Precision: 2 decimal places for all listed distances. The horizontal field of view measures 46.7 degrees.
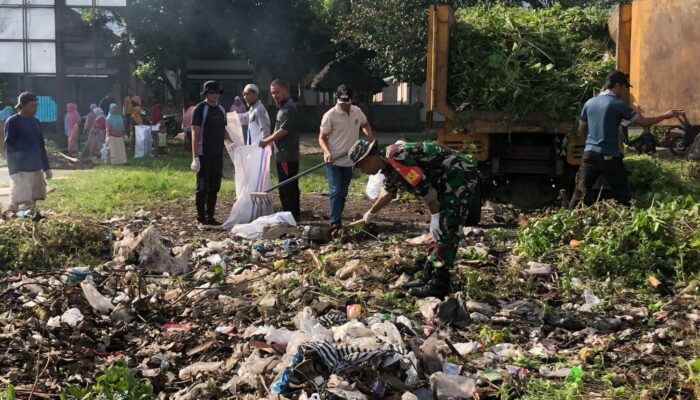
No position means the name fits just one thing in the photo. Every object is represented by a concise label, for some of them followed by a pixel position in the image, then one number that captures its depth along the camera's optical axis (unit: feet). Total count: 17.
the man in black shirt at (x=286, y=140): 30.14
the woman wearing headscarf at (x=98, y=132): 65.27
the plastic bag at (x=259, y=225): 27.81
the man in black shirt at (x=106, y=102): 70.39
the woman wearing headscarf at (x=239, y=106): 57.98
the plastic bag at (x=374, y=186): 35.27
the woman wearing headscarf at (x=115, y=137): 58.18
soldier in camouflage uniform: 18.52
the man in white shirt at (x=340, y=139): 27.78
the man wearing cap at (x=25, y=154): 30.04
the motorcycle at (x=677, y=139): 52.59
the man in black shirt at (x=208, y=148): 30.42
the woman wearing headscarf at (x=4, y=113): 64.19
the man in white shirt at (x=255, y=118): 31.40
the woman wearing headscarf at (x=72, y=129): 67.62
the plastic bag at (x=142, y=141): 66.33
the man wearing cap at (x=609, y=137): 24.90
